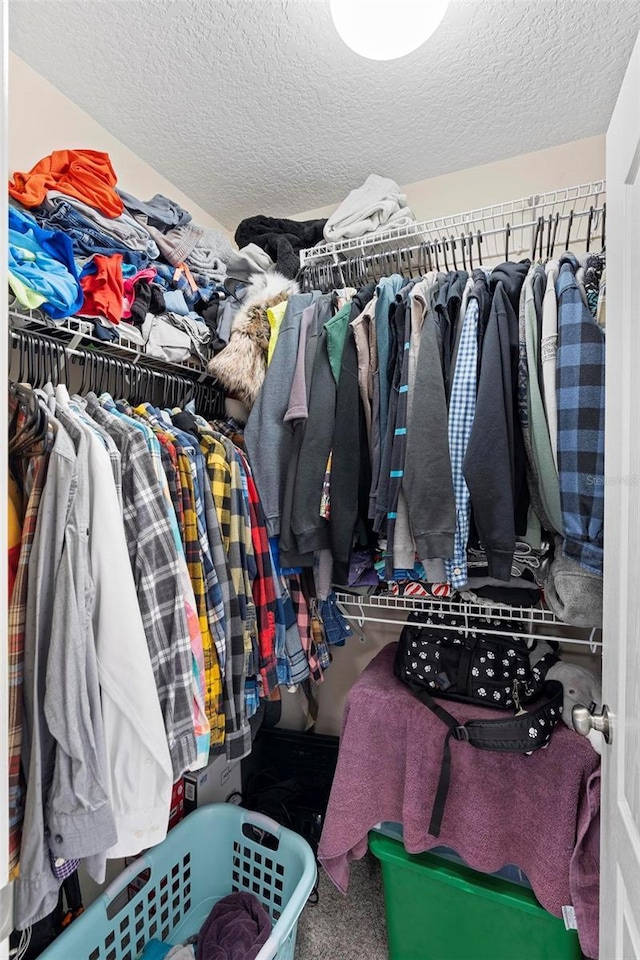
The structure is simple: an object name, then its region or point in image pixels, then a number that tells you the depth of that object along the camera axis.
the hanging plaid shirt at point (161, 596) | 0.94
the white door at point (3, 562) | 0.48
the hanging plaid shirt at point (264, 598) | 1.25
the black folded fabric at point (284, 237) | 1.66
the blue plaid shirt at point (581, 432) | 0.96
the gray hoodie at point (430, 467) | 1.09
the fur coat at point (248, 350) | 1.36
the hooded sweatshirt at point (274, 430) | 1.31
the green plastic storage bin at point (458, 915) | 1.17
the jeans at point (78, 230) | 1.09
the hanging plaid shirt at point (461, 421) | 1.11
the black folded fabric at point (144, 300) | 1.25
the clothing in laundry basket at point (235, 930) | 1.25
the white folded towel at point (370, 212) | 1.54
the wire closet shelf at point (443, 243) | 1.45
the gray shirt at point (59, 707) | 0.74
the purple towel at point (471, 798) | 1.12
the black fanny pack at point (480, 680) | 1.19
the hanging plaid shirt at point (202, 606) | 1.08
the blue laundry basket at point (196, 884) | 1.14
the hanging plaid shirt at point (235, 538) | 1.16
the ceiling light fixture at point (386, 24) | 1.06
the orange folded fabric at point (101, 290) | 1.10
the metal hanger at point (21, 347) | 0.98
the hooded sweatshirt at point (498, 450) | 1.03
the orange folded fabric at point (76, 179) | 1.06
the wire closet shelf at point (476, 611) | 1.29
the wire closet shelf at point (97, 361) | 1.00
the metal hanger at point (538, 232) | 1.24
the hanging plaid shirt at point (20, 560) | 0.75
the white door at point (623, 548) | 0.71
